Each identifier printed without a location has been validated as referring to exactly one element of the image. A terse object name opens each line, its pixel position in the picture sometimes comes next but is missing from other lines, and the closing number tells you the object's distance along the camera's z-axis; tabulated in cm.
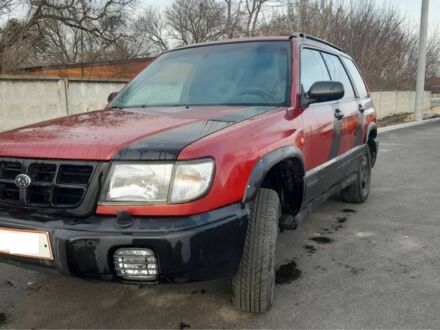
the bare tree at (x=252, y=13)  3109
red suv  215
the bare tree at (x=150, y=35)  4333
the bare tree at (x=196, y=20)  3628
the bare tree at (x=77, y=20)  2131
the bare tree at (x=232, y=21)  3299
